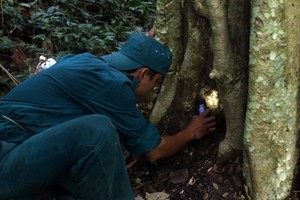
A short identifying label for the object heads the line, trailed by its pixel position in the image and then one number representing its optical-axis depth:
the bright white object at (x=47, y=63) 3.92
